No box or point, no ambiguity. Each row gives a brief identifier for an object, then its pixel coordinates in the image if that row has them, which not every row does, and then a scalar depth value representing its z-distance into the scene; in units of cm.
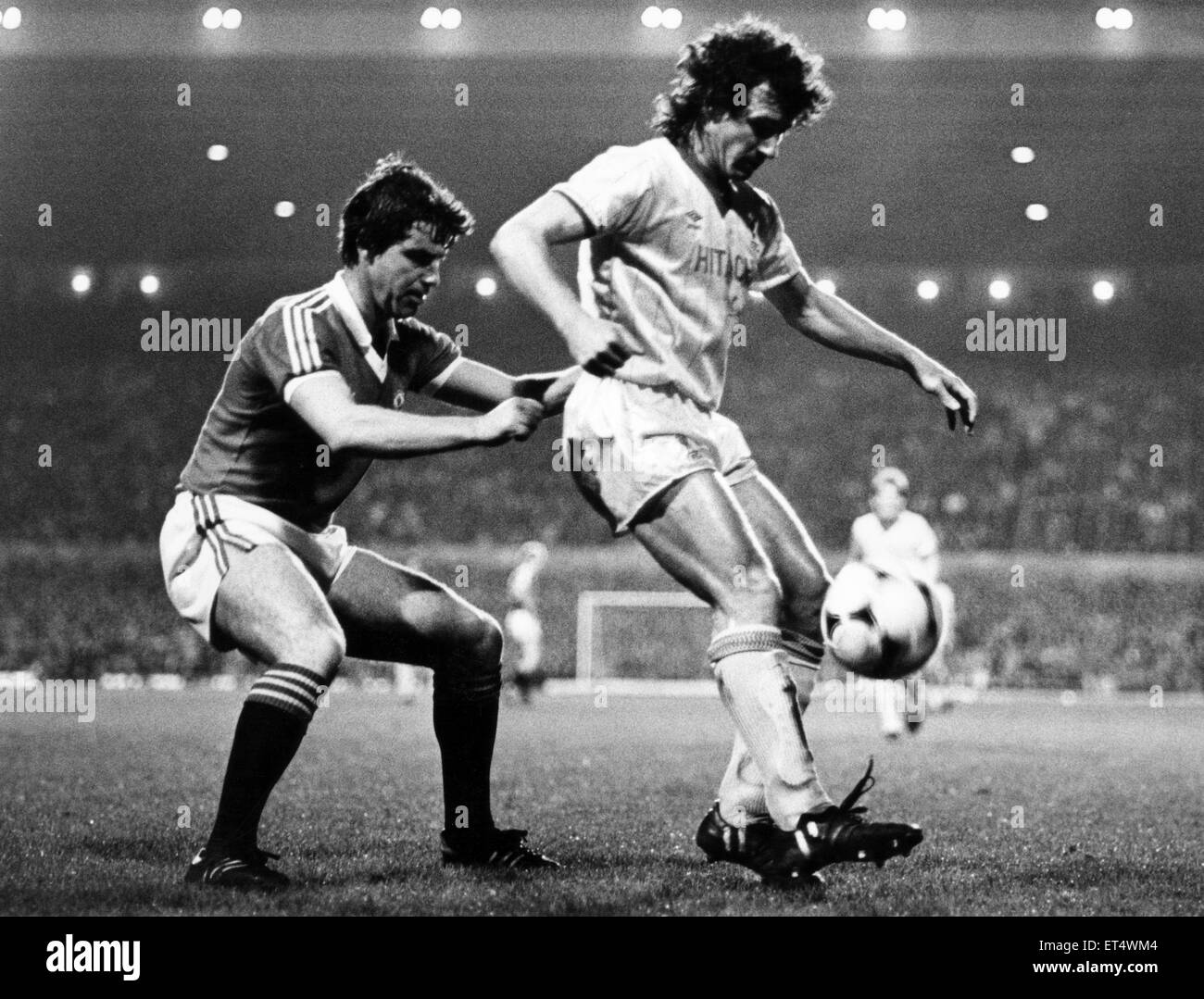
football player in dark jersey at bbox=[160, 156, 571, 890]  373
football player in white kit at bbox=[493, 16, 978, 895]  362
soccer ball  366
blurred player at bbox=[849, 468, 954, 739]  1010
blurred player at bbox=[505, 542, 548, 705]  1538
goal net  2062
